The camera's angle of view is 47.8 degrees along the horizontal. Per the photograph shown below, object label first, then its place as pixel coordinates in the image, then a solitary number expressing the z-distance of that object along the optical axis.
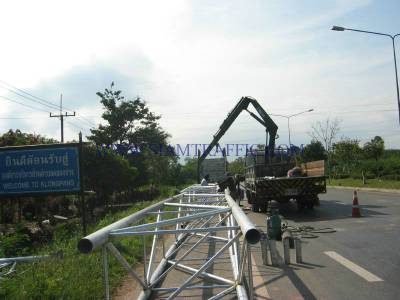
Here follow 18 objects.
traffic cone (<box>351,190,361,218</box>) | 14.09
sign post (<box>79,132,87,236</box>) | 8.48
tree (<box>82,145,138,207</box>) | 24.78
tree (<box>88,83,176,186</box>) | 52.28
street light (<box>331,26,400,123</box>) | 25.15
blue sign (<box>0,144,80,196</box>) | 8.72
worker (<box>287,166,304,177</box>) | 17.17
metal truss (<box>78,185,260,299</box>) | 3.78
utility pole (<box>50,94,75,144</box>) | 43.11
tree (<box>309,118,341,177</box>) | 48.71
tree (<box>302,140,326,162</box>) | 54.81
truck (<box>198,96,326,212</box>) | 15.79
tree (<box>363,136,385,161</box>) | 46.75
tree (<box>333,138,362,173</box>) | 47.38
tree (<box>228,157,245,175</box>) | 70.00
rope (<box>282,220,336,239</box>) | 10.96
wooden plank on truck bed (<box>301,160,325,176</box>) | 16.59
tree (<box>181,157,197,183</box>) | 65.93
